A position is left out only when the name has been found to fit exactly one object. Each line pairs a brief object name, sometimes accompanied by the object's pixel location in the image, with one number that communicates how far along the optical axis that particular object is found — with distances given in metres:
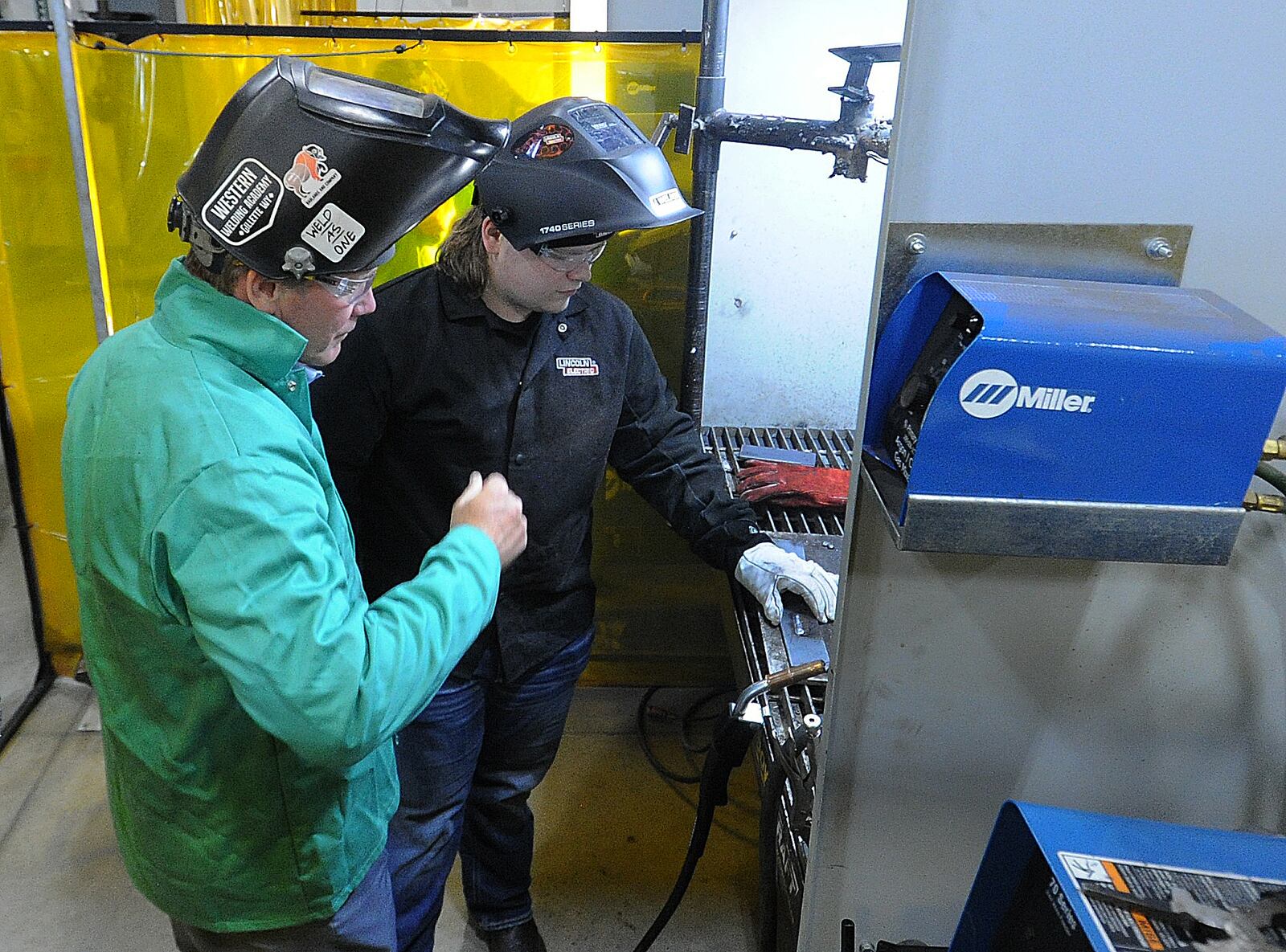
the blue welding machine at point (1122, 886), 0.60
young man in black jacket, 1.43
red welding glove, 2.01
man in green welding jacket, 0.86
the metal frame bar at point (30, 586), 2.40
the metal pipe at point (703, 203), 1.96
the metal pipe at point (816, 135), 1.68
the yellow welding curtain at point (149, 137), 2.12
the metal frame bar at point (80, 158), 2.02
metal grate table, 1.18
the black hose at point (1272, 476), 0.67
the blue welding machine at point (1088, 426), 0.57
